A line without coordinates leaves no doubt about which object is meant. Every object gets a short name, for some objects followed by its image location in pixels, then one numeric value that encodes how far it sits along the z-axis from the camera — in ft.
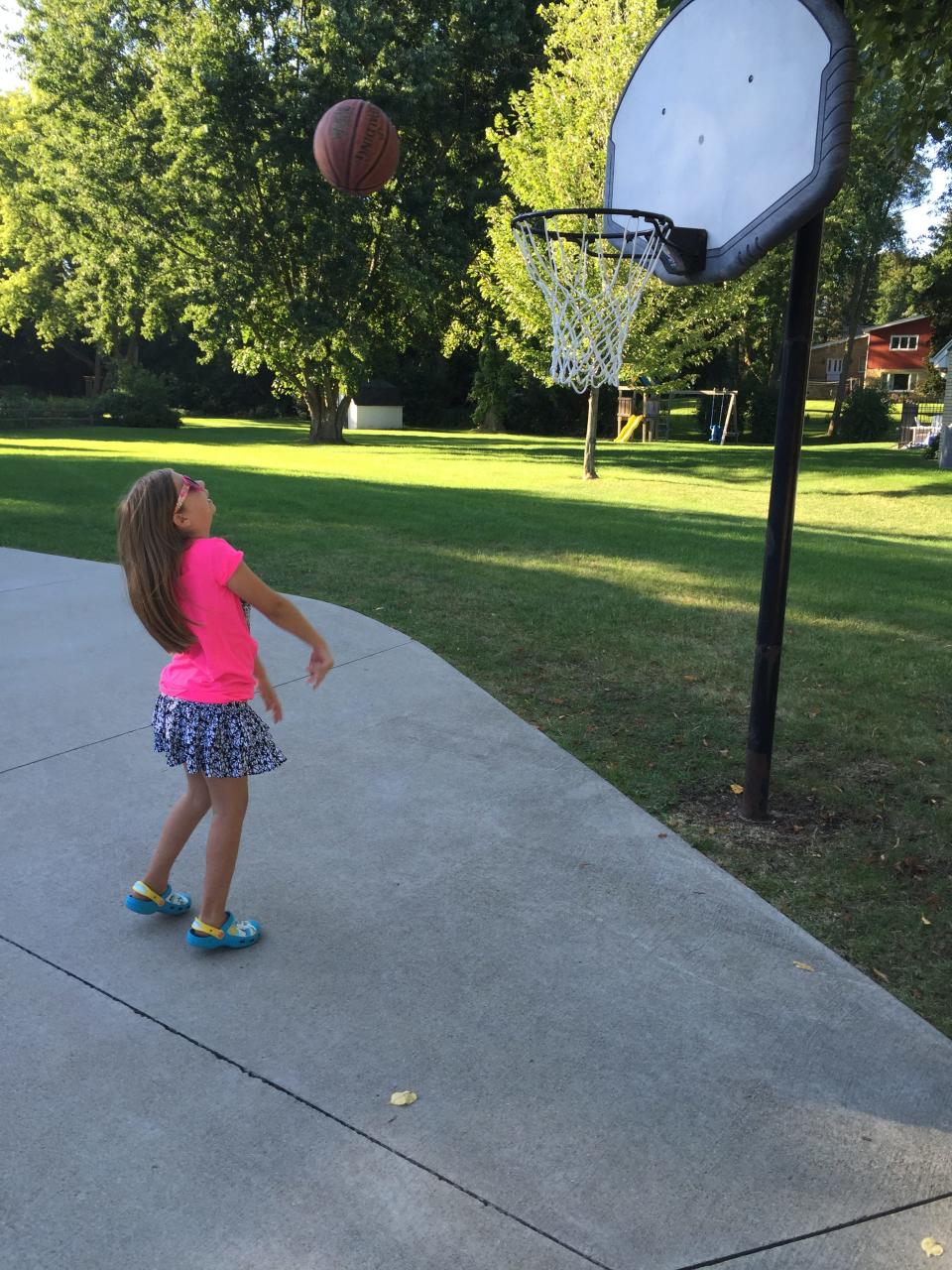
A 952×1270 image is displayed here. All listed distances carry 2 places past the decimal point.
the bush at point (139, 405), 115.85
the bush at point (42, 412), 110.93
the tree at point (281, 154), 84.79
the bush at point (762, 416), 115.96
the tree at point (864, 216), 103.97
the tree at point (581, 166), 56.85
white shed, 130.31
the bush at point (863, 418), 119.55
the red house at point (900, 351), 215.72
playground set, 114.62
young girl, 10.36
